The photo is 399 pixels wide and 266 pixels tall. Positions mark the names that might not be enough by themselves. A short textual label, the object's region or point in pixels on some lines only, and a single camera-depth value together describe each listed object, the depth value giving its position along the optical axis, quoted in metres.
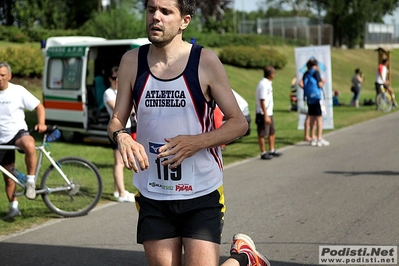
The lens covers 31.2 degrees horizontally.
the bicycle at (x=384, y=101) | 25.38
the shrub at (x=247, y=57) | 43.69
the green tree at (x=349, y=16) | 69.69
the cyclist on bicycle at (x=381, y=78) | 25.03
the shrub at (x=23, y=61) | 30.50
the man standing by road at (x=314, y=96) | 15.18
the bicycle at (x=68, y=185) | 8.46
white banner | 17.47
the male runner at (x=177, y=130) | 3.74
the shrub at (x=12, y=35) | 39.59
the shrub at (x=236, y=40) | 47.06
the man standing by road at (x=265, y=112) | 13.44
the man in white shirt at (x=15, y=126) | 8.29
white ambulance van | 16.73
